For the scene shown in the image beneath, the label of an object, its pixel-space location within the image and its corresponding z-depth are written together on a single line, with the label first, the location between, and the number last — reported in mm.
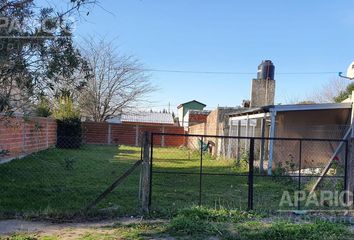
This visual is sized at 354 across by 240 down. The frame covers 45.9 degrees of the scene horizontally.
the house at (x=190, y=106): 60009
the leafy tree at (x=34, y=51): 5742
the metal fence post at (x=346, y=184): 8586
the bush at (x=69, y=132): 23559
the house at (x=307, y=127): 15469
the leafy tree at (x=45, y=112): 22412
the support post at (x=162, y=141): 31958
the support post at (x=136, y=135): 31261
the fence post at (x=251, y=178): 8188
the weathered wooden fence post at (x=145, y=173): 7883
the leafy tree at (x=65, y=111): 24297
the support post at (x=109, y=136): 31188
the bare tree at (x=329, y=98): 40325
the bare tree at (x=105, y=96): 37219
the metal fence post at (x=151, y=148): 7903
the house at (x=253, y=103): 21688
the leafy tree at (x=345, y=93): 27584
